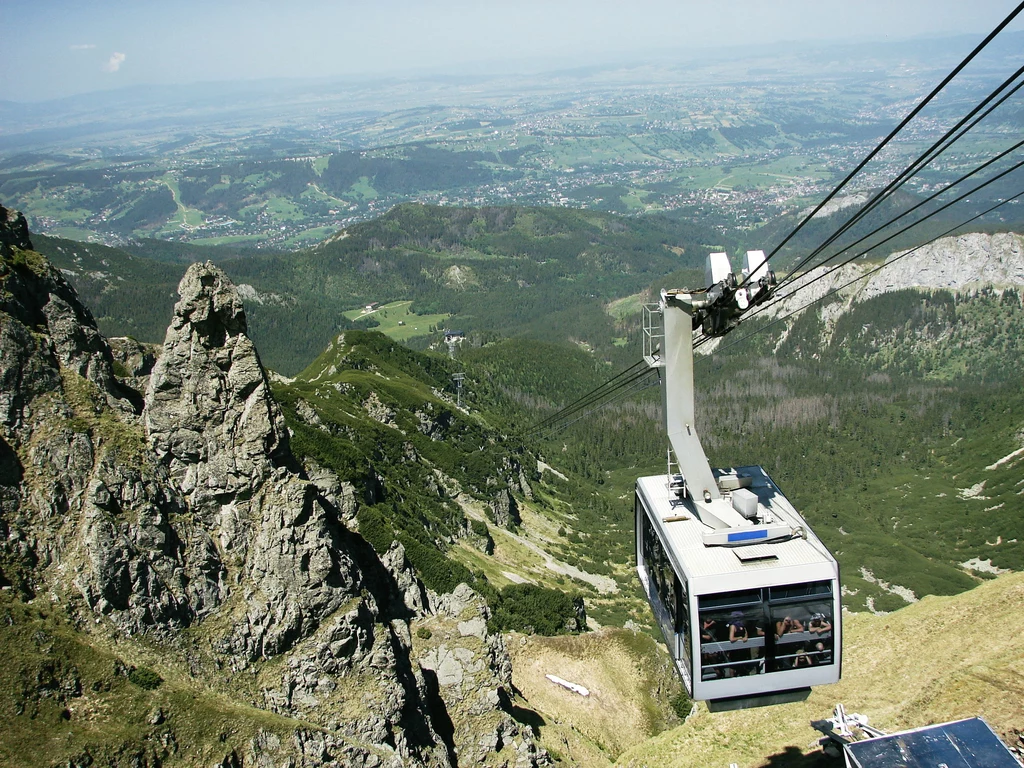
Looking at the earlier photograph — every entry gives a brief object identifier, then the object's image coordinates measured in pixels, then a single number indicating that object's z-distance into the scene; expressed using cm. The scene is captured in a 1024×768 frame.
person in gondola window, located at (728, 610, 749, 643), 1789
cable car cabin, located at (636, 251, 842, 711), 1791
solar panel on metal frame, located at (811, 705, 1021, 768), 1928
